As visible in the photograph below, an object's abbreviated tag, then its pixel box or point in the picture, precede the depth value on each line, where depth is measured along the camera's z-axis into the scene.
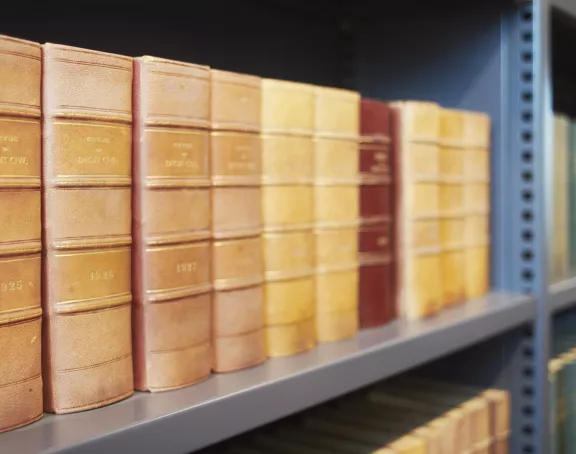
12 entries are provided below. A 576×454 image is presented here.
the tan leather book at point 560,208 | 1.22
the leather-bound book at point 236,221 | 0.66
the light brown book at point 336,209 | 0.78
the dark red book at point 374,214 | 0.86
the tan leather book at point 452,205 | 0.98
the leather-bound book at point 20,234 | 0.51
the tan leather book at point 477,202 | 1.04
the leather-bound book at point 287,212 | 0.72
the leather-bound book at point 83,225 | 0.54
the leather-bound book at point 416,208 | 0.91
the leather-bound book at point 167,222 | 0.60
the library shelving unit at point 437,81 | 0.81
